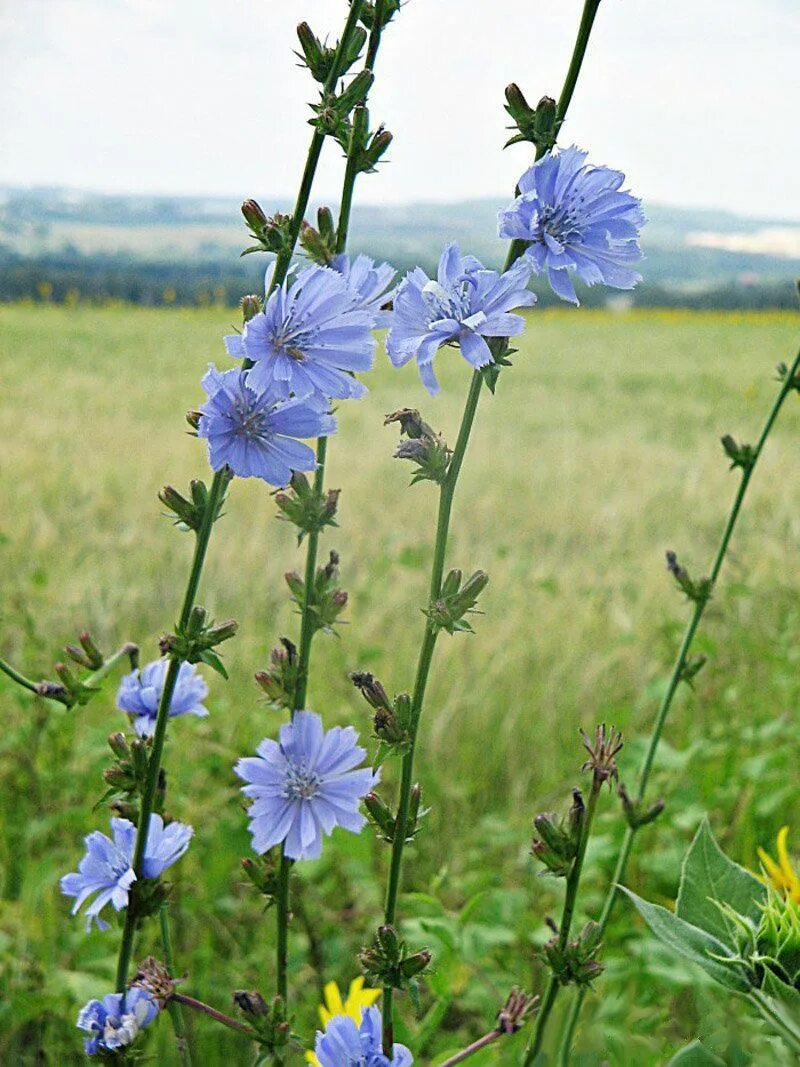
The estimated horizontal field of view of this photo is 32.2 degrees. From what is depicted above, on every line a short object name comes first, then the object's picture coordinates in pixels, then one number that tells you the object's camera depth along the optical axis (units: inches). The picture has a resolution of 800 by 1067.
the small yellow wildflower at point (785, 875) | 15.1
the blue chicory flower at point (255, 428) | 12.4
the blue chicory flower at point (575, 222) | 12.3
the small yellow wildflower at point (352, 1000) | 15.9
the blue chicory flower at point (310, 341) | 12.4
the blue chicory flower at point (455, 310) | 12.0
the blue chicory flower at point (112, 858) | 14.3
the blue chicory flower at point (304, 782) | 14.0
